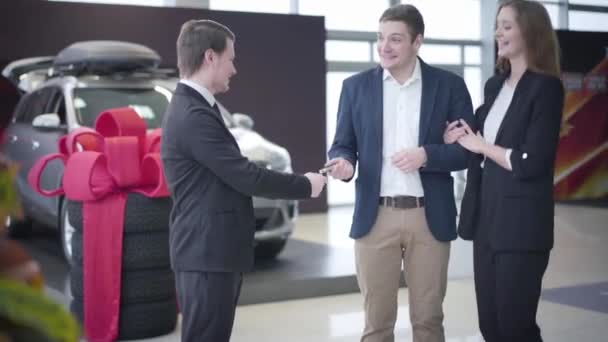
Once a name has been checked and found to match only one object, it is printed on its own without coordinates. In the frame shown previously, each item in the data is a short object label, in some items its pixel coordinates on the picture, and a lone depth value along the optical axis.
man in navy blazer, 2.71
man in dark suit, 2.34
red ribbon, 3.97
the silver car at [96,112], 5.51
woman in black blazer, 2.46
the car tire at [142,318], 4.10
